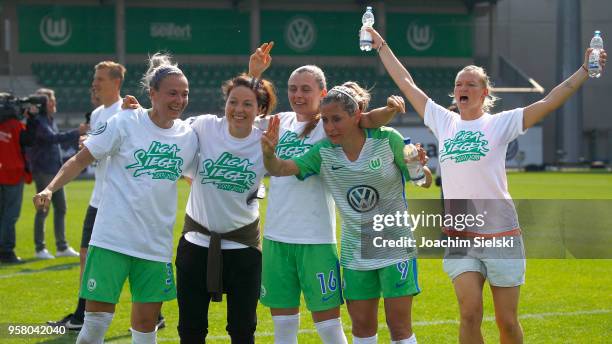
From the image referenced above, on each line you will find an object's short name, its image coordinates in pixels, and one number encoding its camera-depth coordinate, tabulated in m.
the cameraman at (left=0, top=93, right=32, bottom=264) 24.45
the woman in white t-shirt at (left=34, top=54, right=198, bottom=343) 11.12
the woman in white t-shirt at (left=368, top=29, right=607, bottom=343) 11.48
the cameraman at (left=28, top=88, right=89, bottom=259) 24.39
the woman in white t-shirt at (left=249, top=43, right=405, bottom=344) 11.09
